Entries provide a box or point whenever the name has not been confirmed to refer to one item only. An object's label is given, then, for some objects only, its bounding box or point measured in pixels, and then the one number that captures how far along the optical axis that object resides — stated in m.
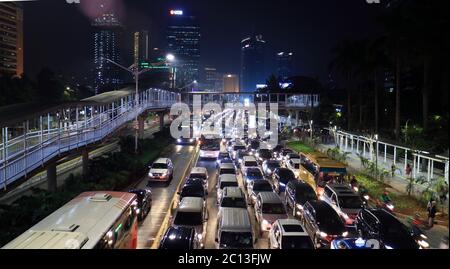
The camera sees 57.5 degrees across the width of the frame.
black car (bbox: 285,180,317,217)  16.97
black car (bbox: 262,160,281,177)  27.08
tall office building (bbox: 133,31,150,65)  80.72
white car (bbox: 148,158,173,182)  23.88
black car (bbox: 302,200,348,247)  12.71
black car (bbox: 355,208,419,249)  11.52
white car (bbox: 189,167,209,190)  21.98
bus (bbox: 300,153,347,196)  21.58
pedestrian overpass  13.13
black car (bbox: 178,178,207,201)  17.78
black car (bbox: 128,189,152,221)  16.28
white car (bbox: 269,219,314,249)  10.88
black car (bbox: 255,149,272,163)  33.28
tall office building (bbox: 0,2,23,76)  74.75
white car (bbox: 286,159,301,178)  26.77
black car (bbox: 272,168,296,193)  22.17
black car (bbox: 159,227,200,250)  10.09
